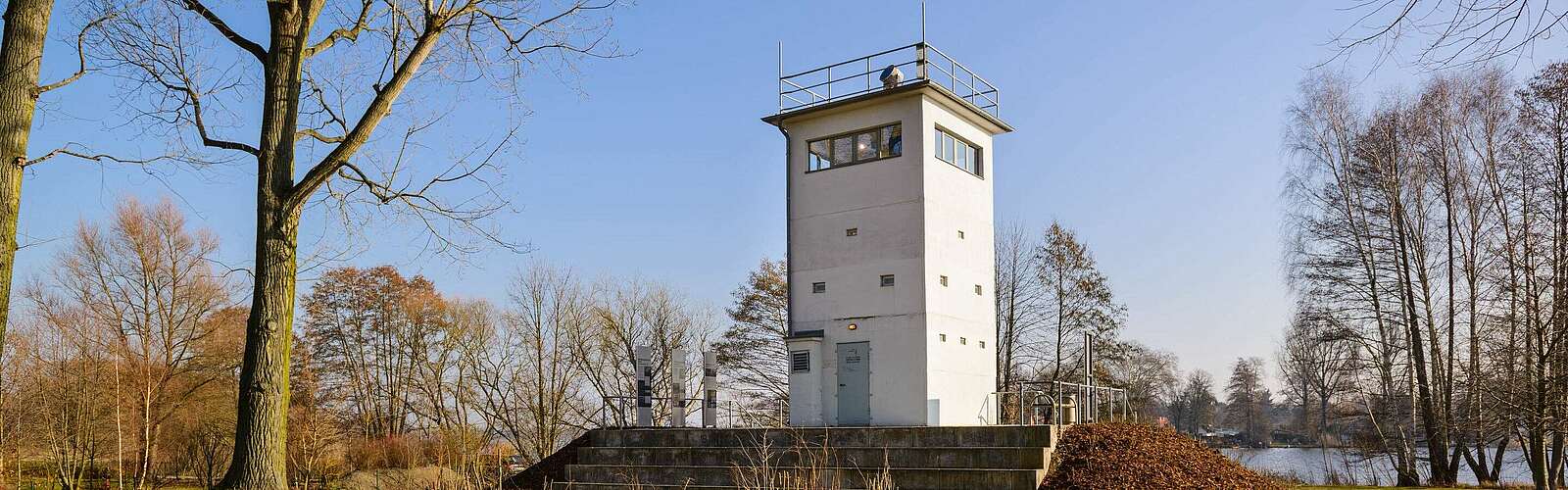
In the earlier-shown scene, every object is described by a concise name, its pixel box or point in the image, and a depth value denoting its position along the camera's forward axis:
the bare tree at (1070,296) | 31.83
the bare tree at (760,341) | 32.03
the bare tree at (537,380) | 32.41
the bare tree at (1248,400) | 69.44
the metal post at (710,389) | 19.31
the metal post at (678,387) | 19.18
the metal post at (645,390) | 19.06
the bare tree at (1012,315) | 32.34
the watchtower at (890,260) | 18.38
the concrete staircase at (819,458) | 14.06
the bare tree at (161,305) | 28.56
